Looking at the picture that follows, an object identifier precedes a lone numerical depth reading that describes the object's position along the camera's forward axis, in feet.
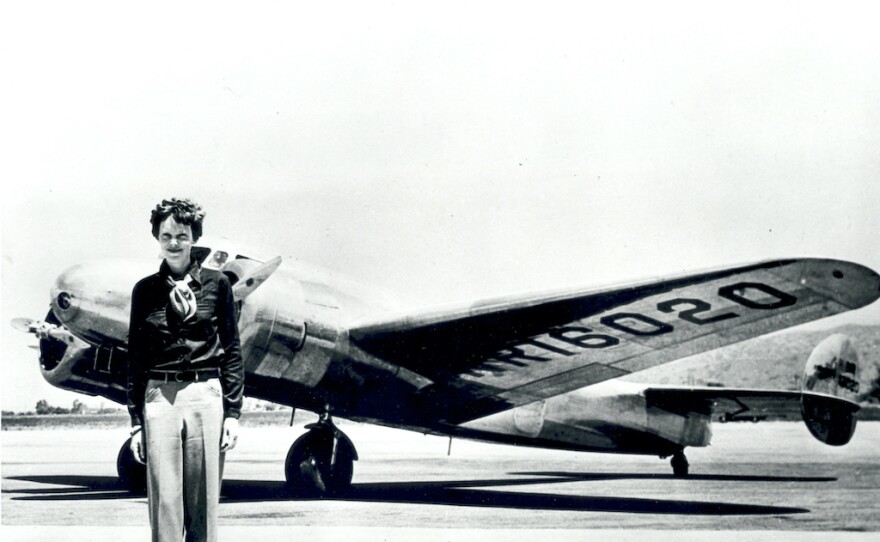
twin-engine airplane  19.92
